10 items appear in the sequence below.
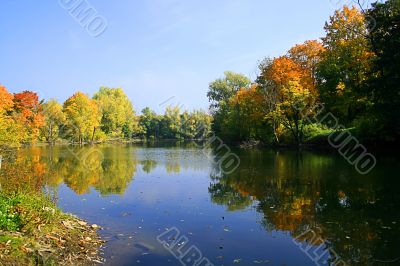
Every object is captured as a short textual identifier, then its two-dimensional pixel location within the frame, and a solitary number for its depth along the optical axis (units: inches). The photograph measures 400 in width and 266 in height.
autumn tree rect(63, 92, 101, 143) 3122.5
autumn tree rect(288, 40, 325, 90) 2014.5
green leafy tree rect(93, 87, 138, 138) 3858.3
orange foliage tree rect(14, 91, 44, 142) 2377.0
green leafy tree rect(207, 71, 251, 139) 3301.7
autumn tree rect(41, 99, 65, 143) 2960.1
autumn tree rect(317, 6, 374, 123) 1576.0
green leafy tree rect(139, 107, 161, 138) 4847.4
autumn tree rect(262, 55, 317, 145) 1798.7
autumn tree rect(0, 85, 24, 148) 1047.0
